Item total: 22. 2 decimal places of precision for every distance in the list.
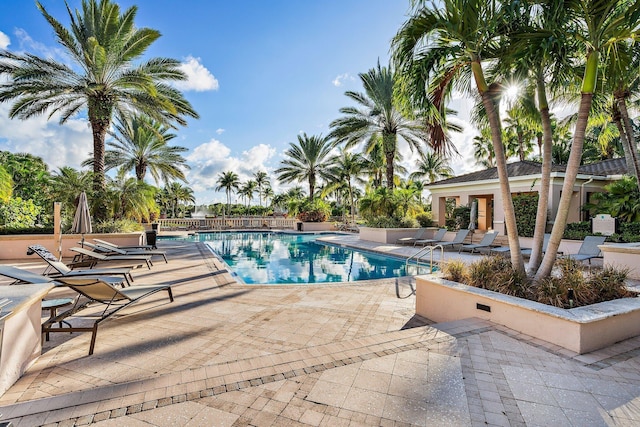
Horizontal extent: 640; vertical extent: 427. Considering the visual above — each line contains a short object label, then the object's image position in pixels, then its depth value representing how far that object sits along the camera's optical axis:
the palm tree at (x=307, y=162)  30.42
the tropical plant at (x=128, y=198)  13.87
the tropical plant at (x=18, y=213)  11.77
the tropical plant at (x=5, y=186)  10.88
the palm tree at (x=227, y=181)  63.72
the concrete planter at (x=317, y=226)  28.29
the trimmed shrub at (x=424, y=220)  19.84
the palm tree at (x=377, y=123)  19.02
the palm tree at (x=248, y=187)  71.50
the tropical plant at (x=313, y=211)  28.95
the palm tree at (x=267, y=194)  75.75
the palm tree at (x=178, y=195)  62.71
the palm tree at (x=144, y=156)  21.78
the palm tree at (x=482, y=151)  30.62
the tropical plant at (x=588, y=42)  4.44
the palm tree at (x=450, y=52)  4.72
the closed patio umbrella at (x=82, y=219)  10.62
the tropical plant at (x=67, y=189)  12.90
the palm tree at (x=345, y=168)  30.97
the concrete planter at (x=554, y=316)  3.65
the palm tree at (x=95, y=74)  11.99
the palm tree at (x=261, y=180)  70.12
